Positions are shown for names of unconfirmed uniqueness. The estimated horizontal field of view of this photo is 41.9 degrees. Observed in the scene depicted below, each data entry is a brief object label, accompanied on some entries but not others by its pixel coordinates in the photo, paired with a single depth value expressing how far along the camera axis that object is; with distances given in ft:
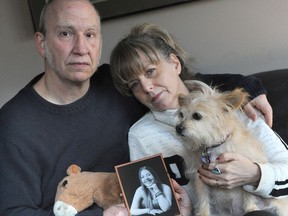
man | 5.12
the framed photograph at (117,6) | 7.29
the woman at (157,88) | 5.30
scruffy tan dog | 4.62
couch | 5.93
